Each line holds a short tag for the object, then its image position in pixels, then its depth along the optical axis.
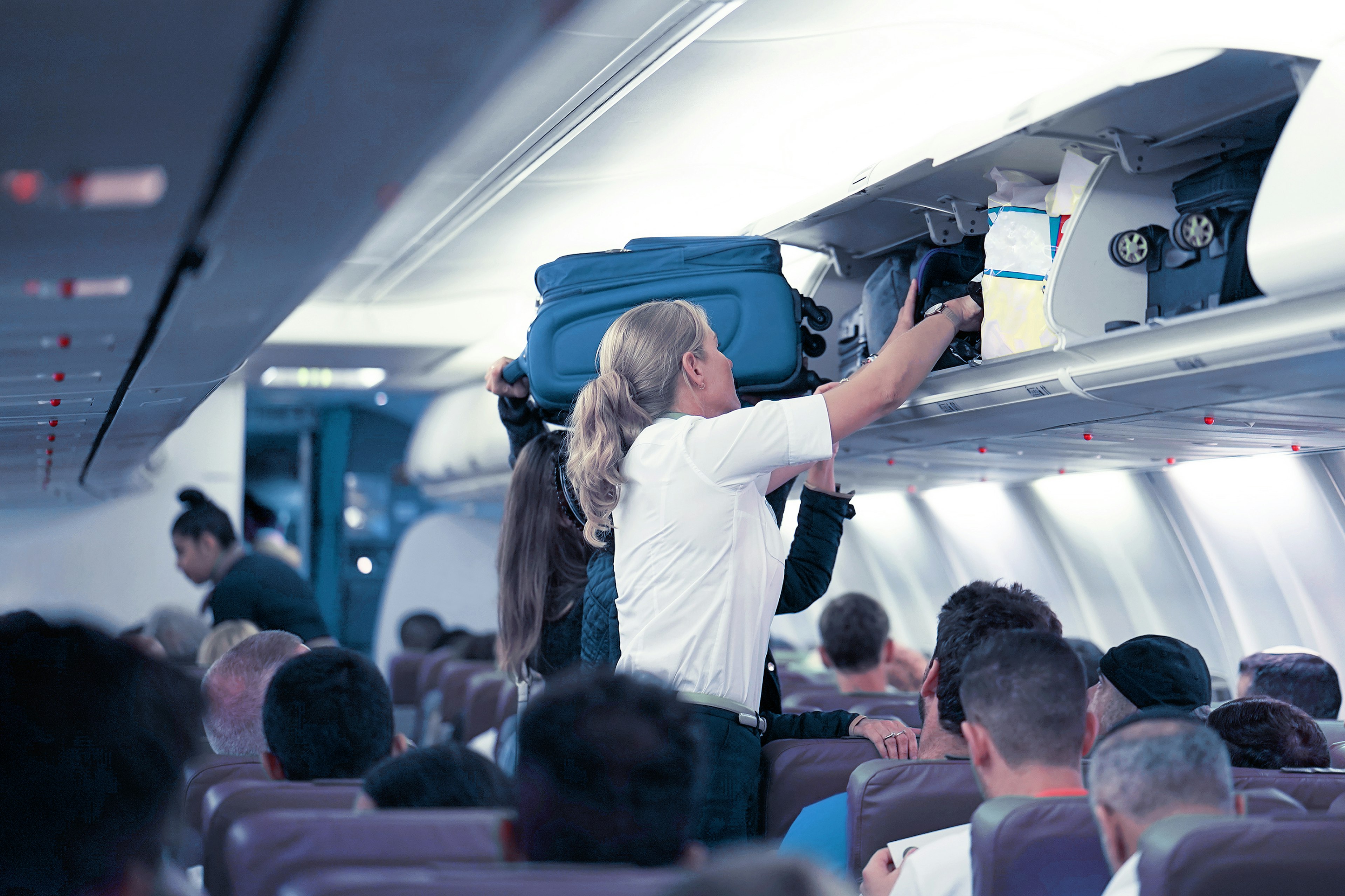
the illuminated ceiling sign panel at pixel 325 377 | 10.78
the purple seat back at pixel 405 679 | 9.29
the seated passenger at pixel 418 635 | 11.57
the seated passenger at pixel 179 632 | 7.70
